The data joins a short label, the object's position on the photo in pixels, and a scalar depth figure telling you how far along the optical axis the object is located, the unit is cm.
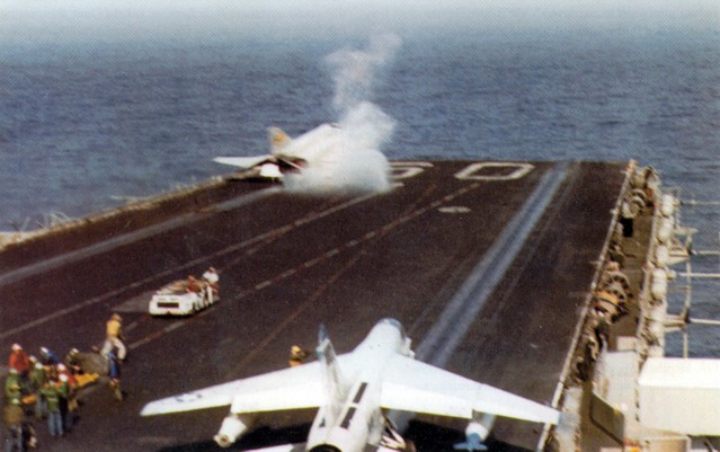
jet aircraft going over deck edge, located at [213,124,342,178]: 6353
